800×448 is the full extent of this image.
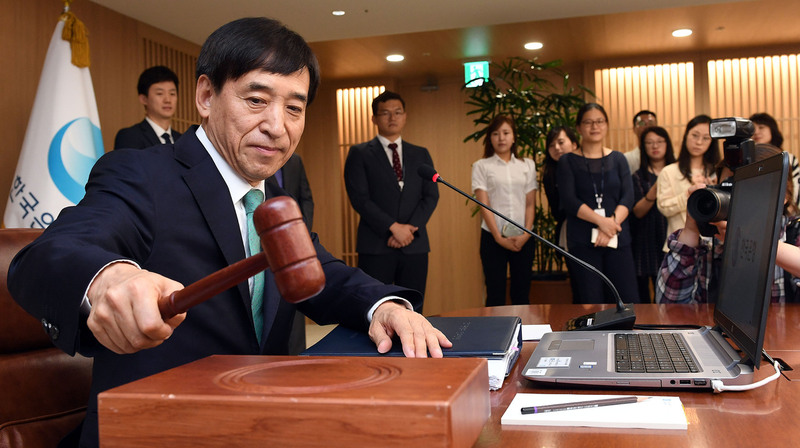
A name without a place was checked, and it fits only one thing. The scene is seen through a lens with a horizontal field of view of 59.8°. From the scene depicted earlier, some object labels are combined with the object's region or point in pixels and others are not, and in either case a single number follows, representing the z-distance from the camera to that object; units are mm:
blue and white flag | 3662
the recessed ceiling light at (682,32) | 6063
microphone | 1549
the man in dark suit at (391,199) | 4449
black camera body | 1623
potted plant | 5629
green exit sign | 6906
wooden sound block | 592
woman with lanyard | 3908
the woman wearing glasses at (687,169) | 4160
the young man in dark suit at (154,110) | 3795
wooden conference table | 824
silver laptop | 1040
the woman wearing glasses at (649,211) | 4555
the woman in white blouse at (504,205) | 4715
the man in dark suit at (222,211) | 1122
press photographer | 1671
